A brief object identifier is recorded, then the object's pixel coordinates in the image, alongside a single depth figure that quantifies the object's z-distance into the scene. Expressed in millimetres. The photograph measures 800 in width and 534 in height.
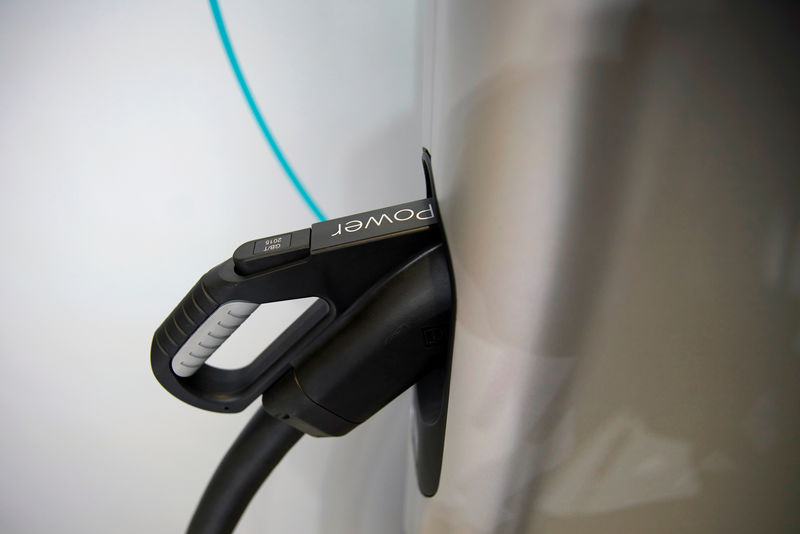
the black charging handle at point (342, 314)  272
